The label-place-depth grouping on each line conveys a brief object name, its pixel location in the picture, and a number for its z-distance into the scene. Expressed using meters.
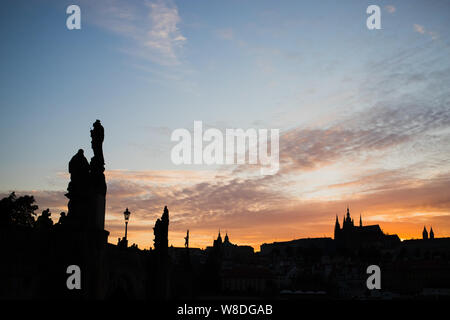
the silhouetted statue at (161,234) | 35.03
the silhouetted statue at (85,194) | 21.89
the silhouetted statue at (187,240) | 60.41
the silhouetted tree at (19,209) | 49.66
